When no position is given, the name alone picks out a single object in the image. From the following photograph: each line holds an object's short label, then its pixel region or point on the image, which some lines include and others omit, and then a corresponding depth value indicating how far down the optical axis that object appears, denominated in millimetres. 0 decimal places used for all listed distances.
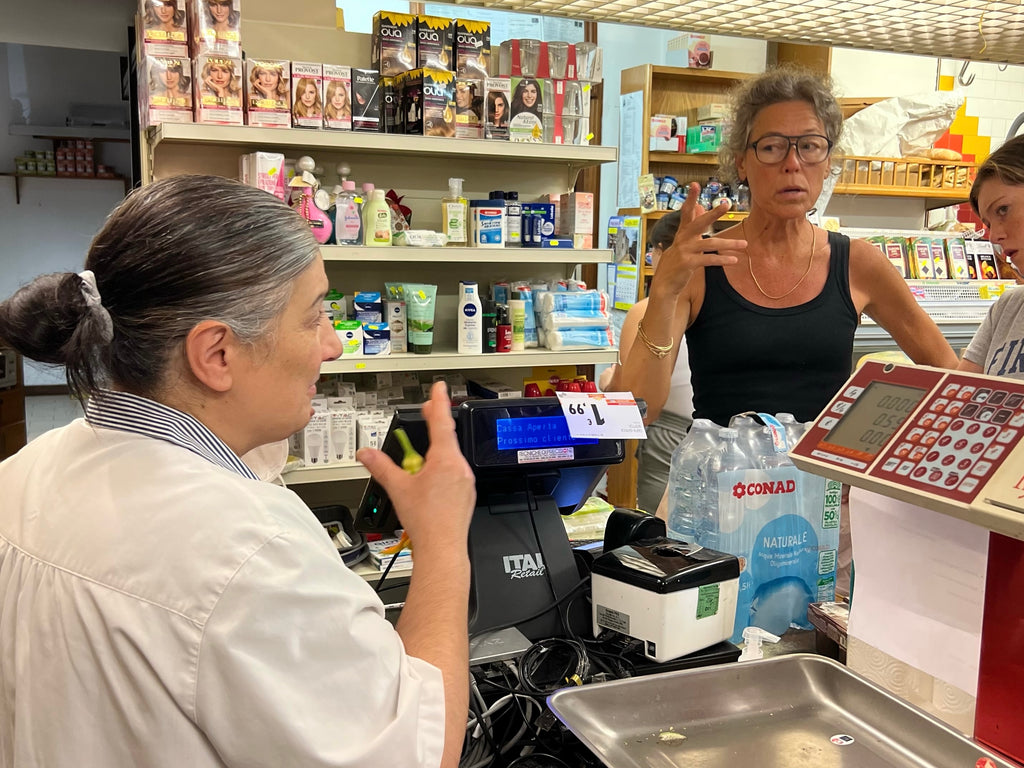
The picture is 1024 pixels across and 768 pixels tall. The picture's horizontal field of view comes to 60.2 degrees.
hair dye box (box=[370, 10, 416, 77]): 3365
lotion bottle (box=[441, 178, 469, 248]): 3525
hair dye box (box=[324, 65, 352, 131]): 3223
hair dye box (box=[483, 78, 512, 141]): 3477
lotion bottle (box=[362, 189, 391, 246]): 3344
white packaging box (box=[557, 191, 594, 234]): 3711
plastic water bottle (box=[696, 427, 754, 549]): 1482
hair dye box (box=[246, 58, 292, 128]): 3117
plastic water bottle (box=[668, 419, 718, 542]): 1555
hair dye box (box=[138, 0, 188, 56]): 3020
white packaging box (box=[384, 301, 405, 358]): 3494
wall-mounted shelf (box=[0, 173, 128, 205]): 10383
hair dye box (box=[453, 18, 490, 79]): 3455
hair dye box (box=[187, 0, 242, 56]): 3020
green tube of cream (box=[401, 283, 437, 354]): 3465
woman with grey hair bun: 838
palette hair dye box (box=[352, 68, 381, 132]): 3273
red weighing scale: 868
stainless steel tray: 1010
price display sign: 1439
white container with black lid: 1280
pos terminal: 1393
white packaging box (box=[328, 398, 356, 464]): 3375
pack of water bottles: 1454
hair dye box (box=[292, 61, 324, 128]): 3176
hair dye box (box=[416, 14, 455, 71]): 3383
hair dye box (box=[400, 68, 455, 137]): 3326
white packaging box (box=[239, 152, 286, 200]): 3138
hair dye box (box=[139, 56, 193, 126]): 3016
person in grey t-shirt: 1879
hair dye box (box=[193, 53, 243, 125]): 3018
